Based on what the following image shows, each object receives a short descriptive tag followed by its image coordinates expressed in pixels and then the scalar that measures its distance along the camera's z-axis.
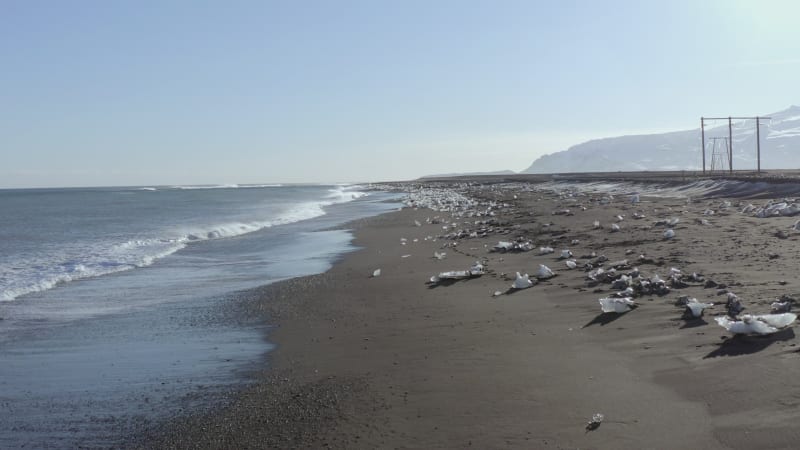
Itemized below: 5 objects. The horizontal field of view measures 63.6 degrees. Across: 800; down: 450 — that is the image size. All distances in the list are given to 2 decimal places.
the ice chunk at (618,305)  7.43
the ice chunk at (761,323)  5.57
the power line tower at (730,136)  45.55
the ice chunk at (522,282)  10.01
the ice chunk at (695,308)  6.63
